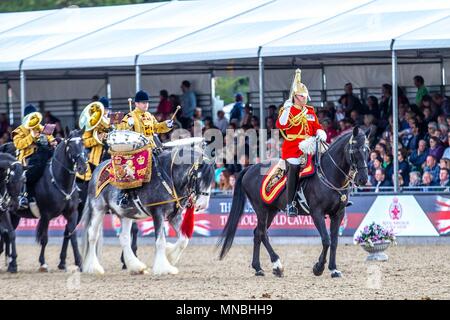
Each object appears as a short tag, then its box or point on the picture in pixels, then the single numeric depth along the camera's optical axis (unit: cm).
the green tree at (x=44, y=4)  4203
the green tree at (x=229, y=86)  5566
